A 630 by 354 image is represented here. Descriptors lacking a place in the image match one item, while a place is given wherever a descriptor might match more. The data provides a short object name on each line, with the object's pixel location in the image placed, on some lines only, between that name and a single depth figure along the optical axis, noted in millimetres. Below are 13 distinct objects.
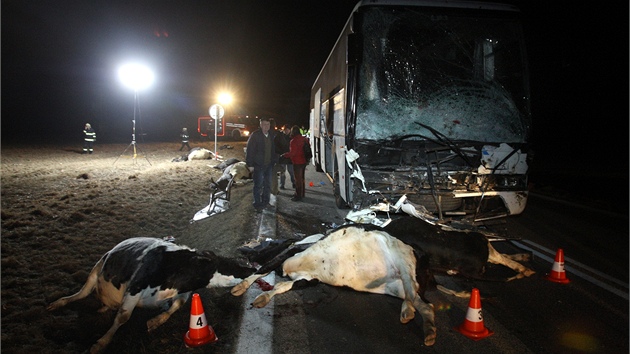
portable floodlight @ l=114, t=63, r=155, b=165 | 13172
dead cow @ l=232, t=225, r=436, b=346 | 3598
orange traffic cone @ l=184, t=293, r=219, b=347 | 3014
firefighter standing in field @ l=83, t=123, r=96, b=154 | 18219
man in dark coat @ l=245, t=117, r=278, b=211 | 7410
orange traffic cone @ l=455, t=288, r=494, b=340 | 3264
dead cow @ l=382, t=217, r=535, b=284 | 3971
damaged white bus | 5531
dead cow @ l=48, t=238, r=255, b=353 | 3326
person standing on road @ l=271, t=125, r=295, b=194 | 8141
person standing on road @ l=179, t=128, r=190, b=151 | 20831
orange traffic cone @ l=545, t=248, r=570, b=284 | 4535
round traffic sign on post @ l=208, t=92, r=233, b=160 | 15614
